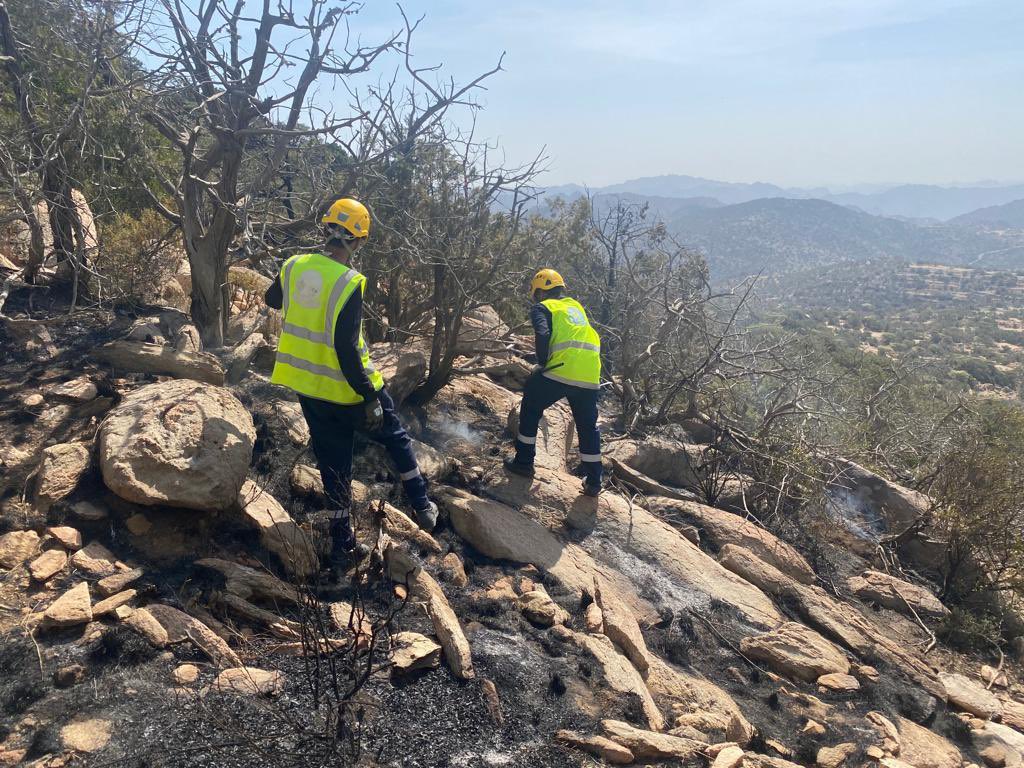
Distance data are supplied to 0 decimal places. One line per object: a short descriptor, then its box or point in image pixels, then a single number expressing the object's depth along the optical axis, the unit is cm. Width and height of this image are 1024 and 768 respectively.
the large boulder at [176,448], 300
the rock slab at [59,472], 294
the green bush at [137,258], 513
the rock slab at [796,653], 377
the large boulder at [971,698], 392
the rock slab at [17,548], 266
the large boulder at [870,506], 603
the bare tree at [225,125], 412
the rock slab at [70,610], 239
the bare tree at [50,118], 373
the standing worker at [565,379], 466
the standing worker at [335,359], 320
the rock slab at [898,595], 507
